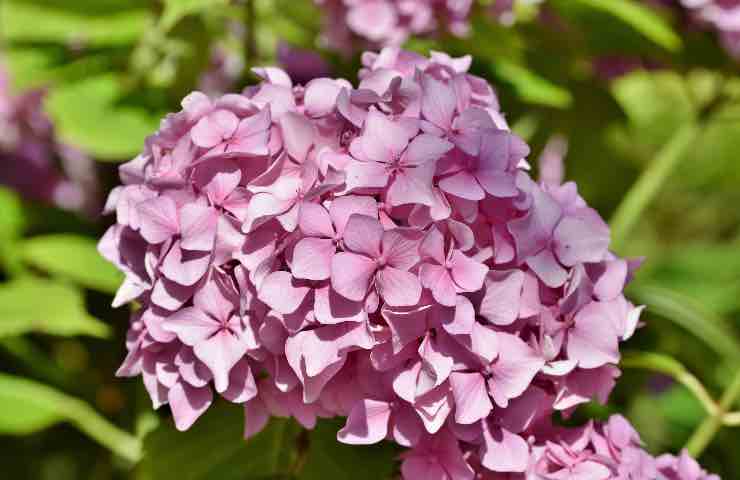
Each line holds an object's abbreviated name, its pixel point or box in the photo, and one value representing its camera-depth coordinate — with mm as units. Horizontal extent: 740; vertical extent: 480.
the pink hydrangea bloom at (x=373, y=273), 717
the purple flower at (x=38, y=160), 1268
